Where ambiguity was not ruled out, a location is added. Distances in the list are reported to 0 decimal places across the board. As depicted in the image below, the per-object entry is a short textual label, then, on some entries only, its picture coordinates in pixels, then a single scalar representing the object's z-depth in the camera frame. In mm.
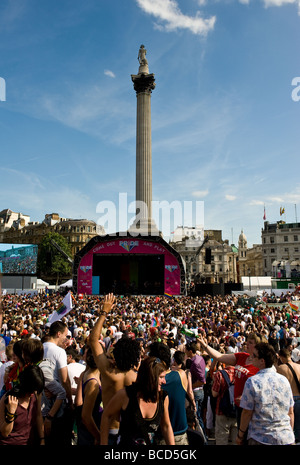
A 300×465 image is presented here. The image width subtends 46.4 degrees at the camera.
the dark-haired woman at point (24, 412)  3387
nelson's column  42188
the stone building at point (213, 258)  98688
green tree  72375
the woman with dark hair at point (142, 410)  3213
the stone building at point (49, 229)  90188
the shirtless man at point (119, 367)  3717
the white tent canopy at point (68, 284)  39606
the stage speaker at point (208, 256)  36394
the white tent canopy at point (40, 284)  52816
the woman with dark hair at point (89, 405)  4059
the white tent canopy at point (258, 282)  51834
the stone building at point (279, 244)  83375
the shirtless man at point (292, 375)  4641
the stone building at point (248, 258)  106625
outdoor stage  35875
